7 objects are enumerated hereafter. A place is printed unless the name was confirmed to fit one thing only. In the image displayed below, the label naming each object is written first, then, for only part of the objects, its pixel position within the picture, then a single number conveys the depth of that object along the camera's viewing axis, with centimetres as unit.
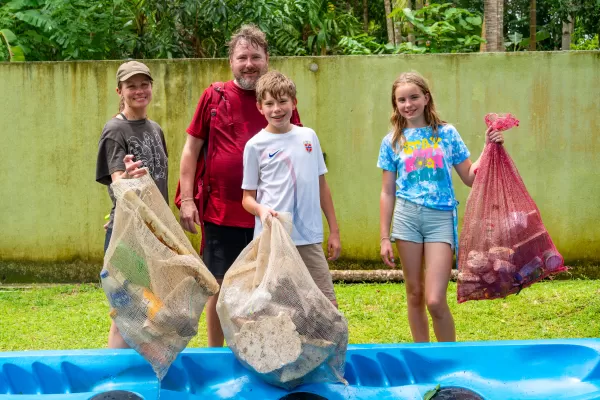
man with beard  381
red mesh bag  364
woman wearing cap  361
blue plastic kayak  324
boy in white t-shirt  351
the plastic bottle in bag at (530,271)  366
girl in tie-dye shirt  367
